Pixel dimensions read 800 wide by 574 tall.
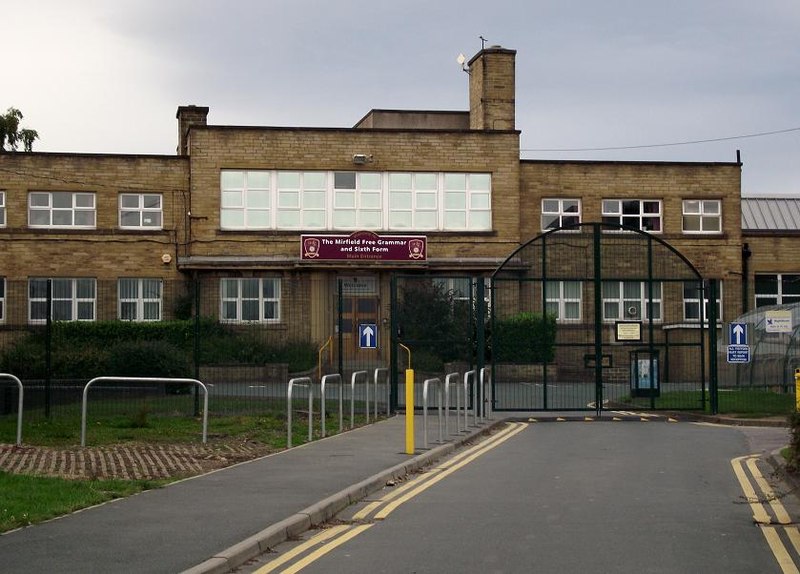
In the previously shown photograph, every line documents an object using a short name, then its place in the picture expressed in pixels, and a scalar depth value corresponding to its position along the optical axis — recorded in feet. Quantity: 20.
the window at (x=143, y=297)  127.75
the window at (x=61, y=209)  139.85
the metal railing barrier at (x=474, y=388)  70.60
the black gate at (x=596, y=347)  84.58
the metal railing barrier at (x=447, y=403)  61.27
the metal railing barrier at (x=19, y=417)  52.12
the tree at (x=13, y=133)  190.29
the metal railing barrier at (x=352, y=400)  67.98
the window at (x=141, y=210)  141.49
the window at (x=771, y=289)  154.10
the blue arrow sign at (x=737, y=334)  92.68
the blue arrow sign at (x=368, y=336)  82.17
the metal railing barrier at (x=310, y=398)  55.36
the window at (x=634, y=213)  150.30
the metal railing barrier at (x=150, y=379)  53.98
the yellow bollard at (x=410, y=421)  53.73
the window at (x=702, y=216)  151.64
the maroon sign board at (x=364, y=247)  140.46
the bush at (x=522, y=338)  89.97
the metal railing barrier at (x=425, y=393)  55.72
